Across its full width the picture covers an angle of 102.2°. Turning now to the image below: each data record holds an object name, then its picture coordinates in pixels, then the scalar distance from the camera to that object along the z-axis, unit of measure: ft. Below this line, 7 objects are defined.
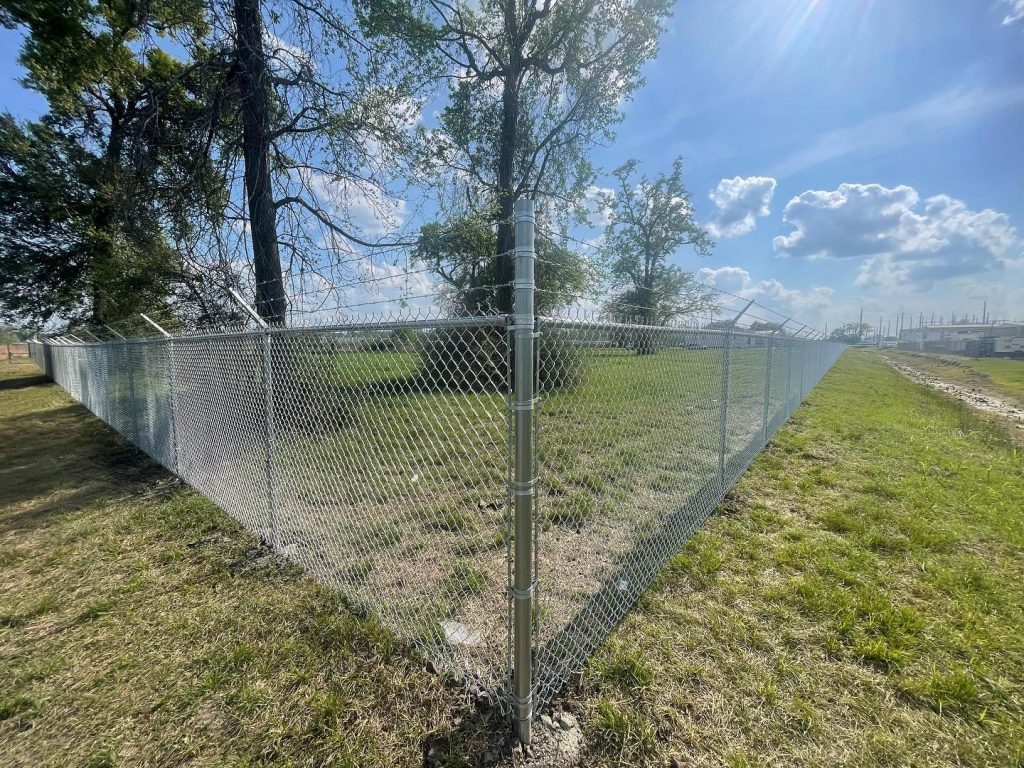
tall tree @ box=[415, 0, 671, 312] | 35.53
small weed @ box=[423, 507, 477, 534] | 10.64
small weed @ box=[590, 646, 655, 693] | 6.02
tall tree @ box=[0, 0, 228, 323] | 13.98
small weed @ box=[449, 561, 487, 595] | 8.11
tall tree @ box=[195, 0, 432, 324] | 19.36
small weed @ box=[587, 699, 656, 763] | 5.07
